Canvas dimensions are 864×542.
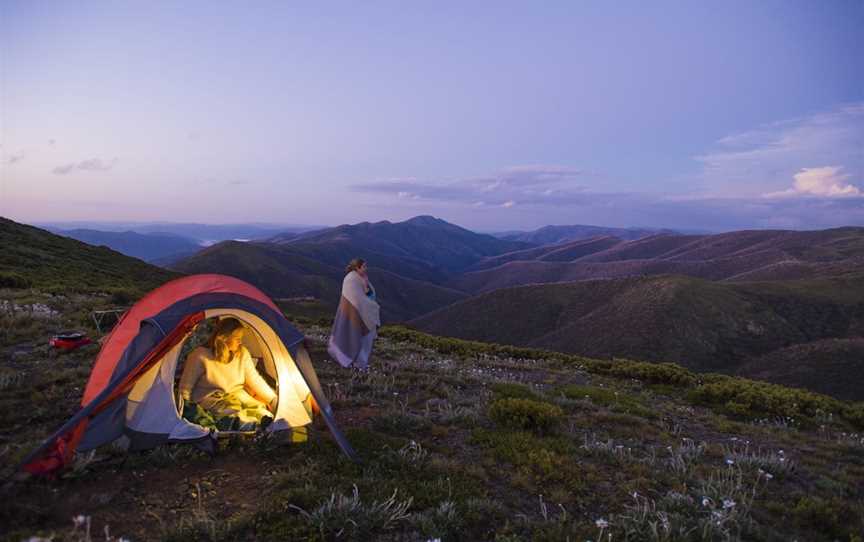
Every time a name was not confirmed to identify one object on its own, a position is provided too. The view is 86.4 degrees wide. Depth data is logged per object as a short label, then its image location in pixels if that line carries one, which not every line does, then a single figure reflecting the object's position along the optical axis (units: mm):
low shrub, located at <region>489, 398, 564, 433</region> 8177
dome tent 5898
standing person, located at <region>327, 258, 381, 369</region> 10656
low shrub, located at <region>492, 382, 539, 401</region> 10328
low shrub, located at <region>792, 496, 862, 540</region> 5586
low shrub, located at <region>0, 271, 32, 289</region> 20281
